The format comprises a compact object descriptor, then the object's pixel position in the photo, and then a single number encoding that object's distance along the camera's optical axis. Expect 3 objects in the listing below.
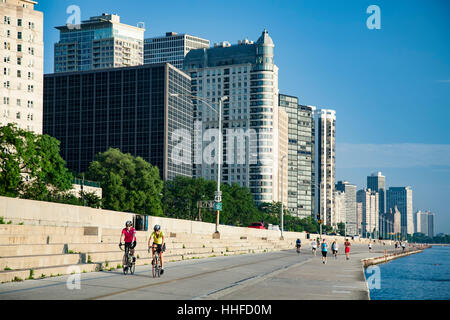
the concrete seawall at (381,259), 69.12
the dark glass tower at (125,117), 190.12
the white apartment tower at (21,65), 135.62
